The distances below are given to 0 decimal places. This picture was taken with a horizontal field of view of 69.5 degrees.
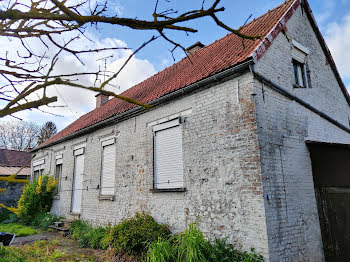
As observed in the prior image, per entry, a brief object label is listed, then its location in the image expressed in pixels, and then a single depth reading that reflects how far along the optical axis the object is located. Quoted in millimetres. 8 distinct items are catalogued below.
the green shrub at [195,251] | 5074
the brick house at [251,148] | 5551
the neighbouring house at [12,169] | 16875
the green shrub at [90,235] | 8416
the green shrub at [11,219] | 14333
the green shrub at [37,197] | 13393
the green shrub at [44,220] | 11915
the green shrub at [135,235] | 6375
